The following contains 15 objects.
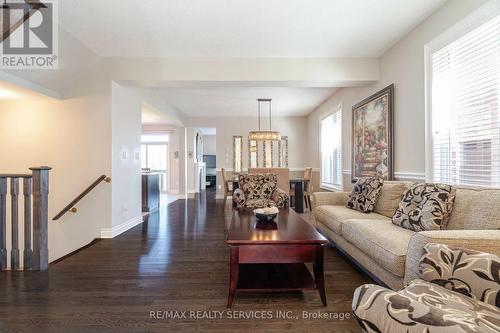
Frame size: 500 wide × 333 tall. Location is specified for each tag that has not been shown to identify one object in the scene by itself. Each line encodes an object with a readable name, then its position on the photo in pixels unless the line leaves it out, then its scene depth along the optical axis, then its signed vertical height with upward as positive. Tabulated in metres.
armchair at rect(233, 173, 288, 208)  3.90 -0.44
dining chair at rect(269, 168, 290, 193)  5.20 -0.25
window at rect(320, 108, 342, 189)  5.45 +0.38
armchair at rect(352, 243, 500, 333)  0.88 -0.56
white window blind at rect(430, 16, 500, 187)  2.05 +0.53
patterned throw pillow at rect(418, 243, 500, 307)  1.10 -0.50
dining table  5.50 -0.62
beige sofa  1.46 -0.55
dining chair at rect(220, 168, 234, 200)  5.95 -0.52
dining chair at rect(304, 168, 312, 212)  5.76 -0.47
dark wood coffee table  1.86 -0.68
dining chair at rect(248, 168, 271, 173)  5.54 -0.08
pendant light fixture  6.07 +0.77
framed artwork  3.40 +0.46
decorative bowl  2.42 -0.47
